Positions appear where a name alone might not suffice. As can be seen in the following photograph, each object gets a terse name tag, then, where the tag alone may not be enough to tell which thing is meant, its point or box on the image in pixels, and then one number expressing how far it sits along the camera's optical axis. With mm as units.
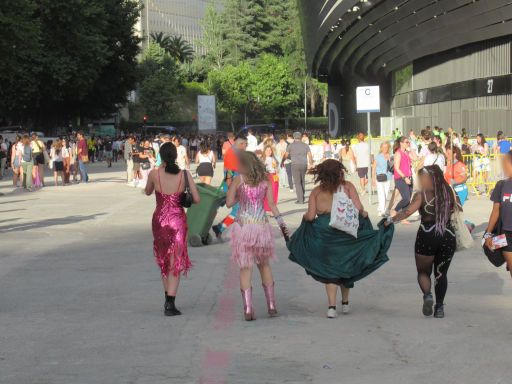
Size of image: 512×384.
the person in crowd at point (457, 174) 16297
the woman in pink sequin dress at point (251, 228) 9188
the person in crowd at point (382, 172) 19609
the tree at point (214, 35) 123438
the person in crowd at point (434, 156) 18203
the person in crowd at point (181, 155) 25603
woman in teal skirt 9117
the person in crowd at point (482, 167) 25156
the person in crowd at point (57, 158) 32125
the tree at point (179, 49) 159500
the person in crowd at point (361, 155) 24062
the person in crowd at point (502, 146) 26969
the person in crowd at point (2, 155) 39219
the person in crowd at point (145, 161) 28798
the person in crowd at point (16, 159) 30719
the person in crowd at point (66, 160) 32719
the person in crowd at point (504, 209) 8562
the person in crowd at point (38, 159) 30859
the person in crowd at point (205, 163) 20203
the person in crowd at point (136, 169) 30830
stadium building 40625
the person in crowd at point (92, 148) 59000
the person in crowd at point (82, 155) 34125
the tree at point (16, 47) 42438
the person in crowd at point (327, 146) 32950
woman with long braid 9141
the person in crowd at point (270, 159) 21734
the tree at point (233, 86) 111000
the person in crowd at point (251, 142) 28055
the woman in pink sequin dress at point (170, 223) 9484
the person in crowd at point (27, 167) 30172
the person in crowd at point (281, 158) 28720
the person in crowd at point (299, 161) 22547
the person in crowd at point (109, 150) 53191
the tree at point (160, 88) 115125
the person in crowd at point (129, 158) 33312
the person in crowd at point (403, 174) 18500
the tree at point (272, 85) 109312
